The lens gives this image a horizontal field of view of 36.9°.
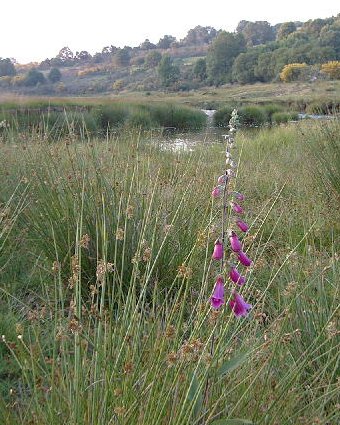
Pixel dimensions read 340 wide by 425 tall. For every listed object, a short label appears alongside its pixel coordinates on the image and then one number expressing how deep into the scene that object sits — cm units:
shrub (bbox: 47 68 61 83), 6635
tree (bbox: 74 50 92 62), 9379
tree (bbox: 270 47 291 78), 6031
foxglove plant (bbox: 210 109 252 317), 127
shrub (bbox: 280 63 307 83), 5162
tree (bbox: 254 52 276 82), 6147
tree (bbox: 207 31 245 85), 6700
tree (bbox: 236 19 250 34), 10565
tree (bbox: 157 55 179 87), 6644
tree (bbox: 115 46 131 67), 9019
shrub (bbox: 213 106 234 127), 2267
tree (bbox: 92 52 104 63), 9284
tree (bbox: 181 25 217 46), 11350
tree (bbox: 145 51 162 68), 8351
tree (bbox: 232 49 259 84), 6319
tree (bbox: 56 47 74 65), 8831
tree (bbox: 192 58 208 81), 6962
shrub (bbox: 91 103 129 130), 1739
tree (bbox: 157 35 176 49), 11206
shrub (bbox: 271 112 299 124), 2096
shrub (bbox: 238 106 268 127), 2145
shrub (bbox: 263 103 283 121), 2383
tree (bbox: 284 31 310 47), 6850
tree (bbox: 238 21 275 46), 9938
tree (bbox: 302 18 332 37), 7800
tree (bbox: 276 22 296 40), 9112
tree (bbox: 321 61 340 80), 4665
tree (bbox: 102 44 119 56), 9544
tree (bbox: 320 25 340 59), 6319
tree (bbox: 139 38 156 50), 10444
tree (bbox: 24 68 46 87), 5448
